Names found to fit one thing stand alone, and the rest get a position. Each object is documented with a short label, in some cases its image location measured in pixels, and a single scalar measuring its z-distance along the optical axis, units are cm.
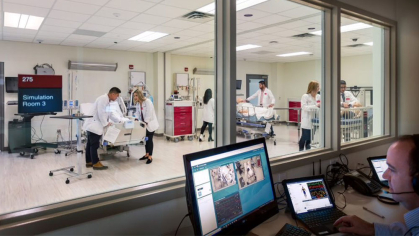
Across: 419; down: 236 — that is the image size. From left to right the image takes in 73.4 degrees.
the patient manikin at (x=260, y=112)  468
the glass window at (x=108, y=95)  248
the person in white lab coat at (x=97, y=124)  348
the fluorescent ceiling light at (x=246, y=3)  426
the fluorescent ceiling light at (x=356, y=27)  270
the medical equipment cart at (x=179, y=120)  632
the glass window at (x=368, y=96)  310
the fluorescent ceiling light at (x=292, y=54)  815
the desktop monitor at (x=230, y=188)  112
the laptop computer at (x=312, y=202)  147
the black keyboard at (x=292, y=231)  131
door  367
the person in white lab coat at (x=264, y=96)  467
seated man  117
